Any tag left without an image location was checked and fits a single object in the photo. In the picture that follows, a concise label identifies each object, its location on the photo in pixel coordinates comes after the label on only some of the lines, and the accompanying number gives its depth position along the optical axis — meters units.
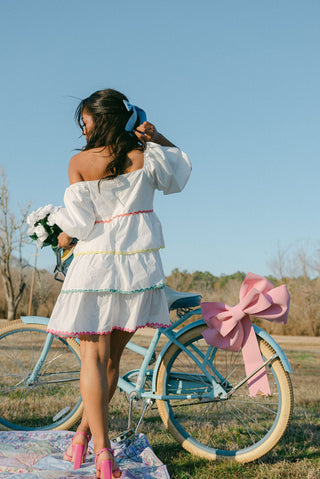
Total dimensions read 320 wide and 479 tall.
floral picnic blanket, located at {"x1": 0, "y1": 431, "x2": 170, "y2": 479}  2.18
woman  2.19
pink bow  2.57
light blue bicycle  2.55
